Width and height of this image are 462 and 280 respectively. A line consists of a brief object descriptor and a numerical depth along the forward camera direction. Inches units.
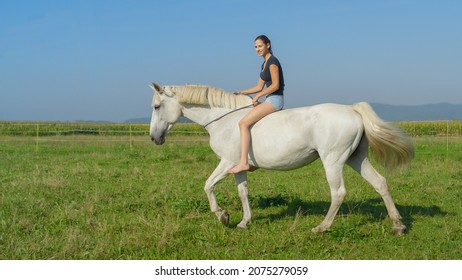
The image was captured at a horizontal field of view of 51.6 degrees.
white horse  249.6
